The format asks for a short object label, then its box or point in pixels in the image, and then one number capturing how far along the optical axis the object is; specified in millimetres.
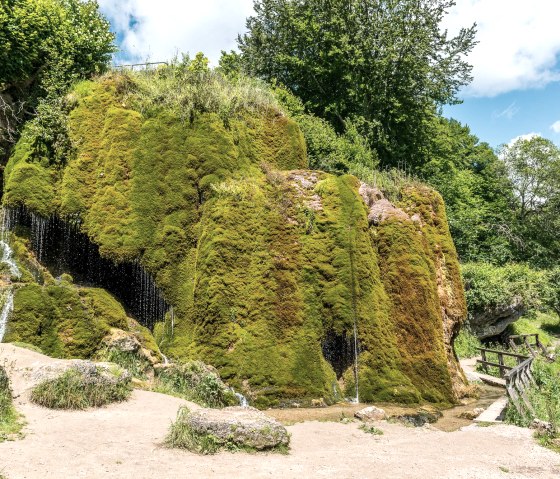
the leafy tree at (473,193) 34094
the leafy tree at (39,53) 16750
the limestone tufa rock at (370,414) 10742
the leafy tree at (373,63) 28125
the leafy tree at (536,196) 39375
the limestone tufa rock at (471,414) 11927
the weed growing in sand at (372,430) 9727
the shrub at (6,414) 7498
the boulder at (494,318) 26484
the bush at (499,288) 26156
